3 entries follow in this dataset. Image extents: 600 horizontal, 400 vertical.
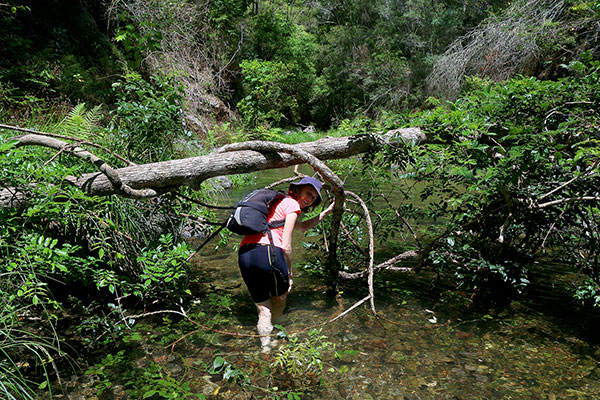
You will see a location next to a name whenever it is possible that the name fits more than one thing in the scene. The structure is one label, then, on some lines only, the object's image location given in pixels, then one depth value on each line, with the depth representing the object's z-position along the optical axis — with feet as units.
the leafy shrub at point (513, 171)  10.91
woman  11.78
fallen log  12.25
